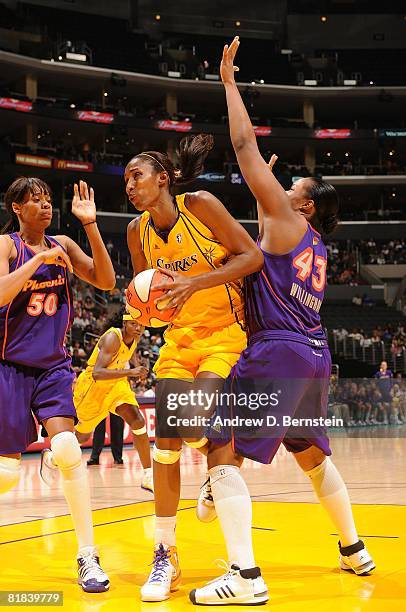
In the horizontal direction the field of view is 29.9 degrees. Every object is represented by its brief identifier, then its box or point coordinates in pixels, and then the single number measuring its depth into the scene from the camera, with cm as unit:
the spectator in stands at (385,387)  1898
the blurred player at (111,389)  855
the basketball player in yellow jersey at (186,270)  418
